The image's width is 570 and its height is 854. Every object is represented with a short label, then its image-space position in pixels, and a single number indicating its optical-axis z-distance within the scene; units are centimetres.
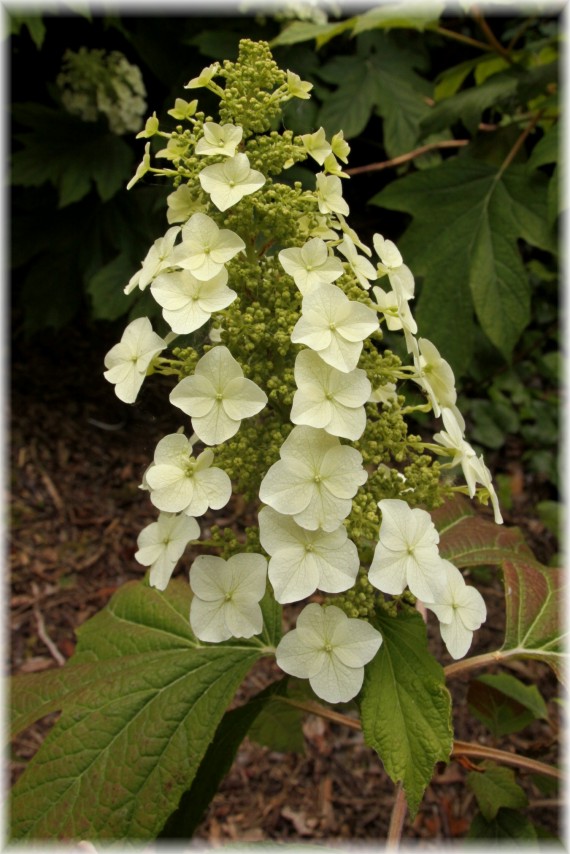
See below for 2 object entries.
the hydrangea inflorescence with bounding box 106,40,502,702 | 46
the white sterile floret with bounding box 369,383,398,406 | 49
